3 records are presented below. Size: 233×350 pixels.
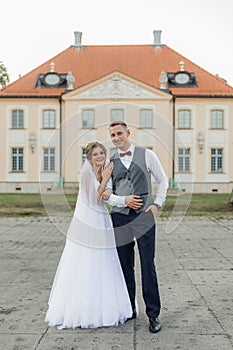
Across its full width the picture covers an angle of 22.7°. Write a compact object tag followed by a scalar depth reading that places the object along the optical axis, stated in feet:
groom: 17.63
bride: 17.88
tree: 184.03
